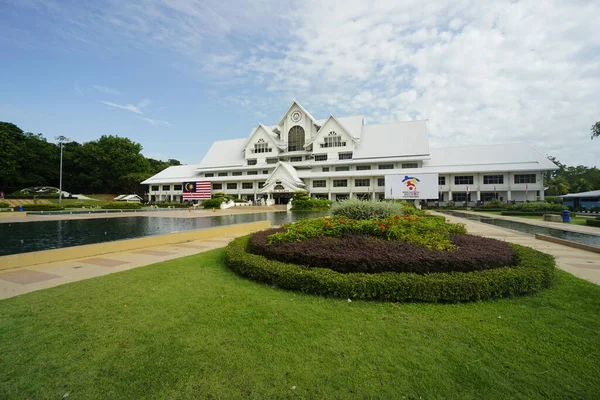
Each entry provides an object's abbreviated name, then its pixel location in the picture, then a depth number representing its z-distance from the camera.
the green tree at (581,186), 47.96
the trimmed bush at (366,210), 9.68
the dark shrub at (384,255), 5.03
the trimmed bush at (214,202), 35.81
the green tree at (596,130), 24.36
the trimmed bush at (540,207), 25.47
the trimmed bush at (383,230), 6.36
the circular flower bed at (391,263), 4.41
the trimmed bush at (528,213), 24.93
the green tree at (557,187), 51.19
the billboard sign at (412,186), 29.28
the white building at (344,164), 35.41
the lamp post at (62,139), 38.06
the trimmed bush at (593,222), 15.74
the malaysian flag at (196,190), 43.97
